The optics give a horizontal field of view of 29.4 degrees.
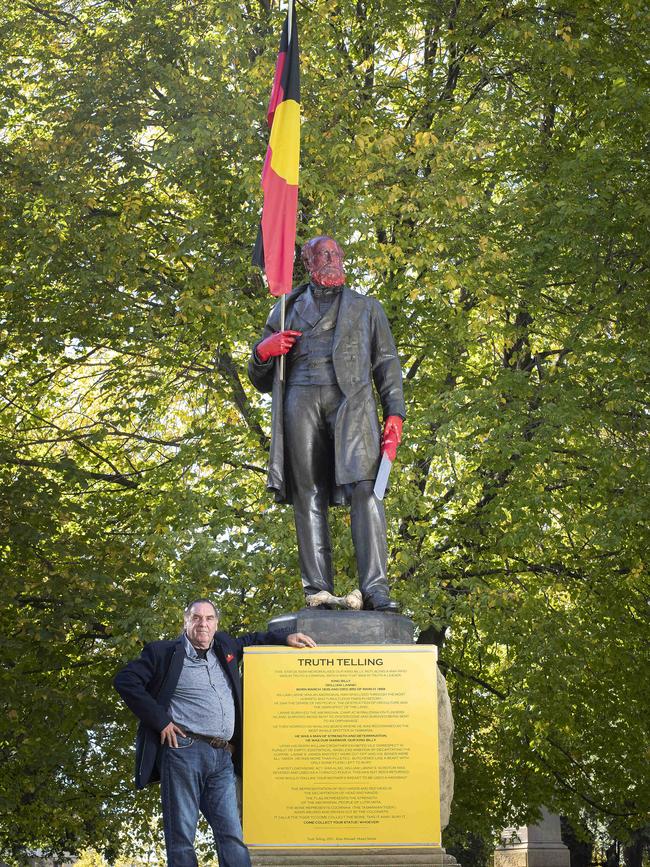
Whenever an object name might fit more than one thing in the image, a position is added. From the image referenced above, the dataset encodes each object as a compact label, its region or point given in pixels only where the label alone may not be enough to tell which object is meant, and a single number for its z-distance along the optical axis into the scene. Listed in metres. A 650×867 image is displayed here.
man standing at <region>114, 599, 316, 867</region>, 4.94
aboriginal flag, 7.09
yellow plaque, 5.24
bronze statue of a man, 6.07
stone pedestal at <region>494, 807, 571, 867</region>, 18.31
